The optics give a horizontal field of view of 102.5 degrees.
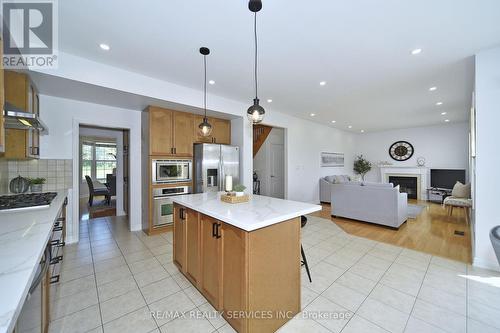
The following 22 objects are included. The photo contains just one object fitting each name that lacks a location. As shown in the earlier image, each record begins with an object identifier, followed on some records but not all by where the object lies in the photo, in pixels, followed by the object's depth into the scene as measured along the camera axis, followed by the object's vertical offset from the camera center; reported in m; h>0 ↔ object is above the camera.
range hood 1.73 +0.47
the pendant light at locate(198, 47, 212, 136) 2.43 +1.38
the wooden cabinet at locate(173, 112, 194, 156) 3.89 +0.64
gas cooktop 1.85 -0.36
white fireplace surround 7.18 -0.35
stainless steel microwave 3.66 -0.10
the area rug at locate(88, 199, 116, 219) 4.93 -1.18
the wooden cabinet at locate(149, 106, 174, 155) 3.61 +0.64
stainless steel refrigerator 3.94 +0.01
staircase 6.20 +0.95
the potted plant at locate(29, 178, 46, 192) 2.83 -0.25
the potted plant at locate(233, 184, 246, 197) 2.20 -0.27
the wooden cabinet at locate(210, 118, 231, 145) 4.49 +0.81
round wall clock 7.60 +0.56
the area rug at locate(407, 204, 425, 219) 5.01 -1.25
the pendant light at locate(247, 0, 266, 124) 2.09 +0.58
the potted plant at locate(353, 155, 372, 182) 8.49 -0.04
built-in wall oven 3.66 -0.75
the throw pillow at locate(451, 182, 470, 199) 4.72 -0.63
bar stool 2.18 -1.15
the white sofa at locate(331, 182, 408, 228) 3.90 -0.80
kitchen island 1.42 -0.75
